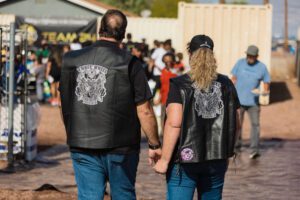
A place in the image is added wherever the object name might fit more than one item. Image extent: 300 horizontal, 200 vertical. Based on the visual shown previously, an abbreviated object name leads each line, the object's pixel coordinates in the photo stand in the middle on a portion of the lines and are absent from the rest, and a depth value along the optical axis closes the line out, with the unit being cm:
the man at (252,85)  1388
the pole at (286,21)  7738
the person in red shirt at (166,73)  1589
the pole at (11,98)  1201
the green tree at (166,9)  7644
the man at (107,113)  615
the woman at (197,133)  608
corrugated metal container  2545
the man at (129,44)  2193
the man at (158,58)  1986
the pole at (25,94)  1234
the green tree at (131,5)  8062
